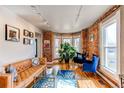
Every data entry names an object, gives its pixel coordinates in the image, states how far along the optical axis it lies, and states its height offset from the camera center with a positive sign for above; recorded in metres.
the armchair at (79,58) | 4.57 -0.76
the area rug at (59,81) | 2.37 -1.23
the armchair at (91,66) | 3.05 -0.84
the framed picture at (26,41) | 3.02 +0.19
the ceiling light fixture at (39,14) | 2.20 +1.07
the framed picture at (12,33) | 2.19 +0.38
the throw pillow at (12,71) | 1.96 -0.65
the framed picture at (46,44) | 5.39 +0.11
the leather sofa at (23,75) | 1.46 -0.86
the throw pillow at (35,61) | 3.36 -0.70
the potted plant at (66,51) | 4.69 -0.33
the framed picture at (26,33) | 3.02 +0.53
